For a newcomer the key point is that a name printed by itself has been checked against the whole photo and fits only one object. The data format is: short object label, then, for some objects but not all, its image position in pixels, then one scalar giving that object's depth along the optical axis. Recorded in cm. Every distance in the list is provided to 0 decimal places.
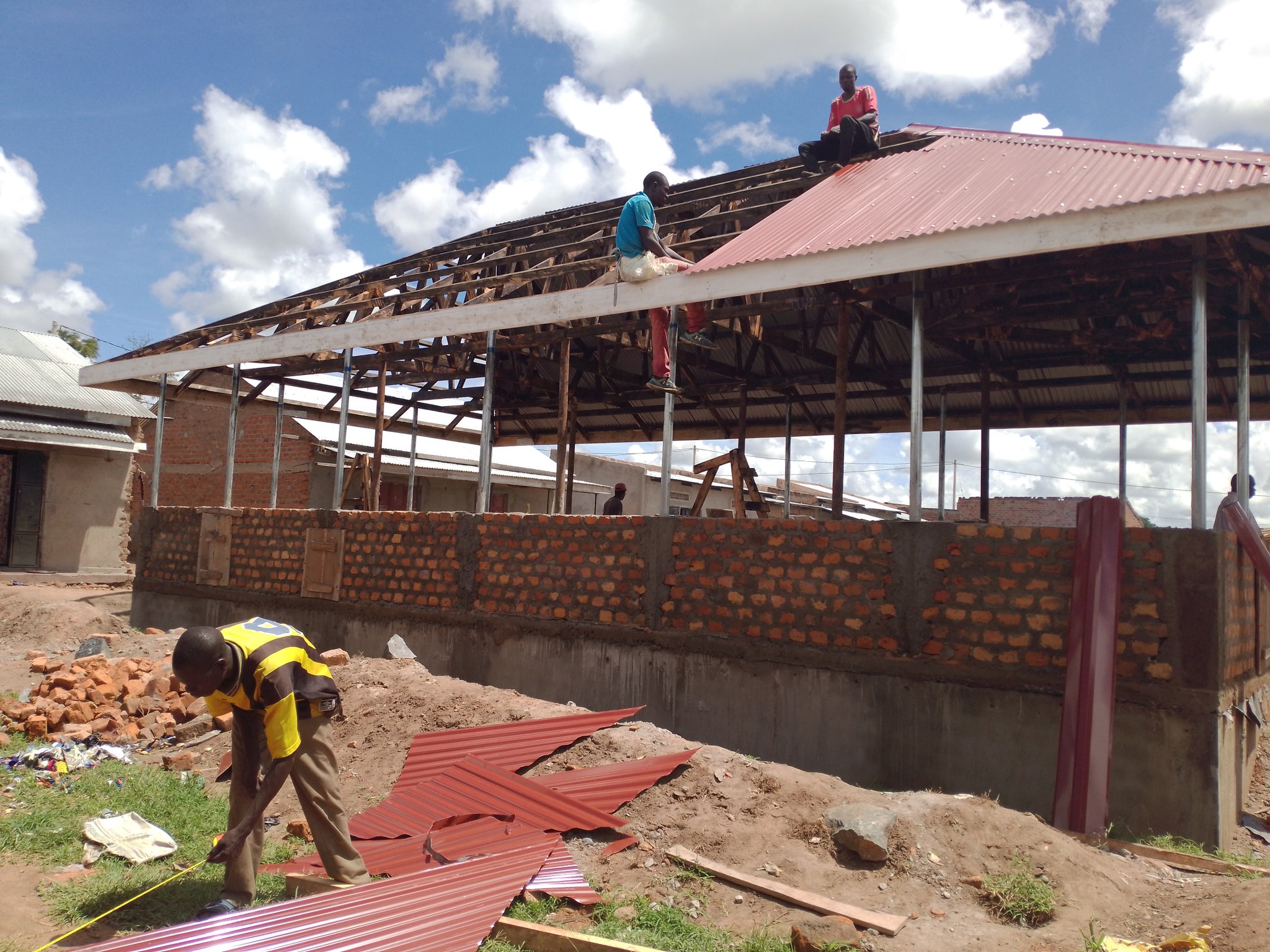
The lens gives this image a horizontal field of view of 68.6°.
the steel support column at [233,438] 1345
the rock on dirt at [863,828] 507
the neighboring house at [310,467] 2005
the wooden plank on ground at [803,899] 441
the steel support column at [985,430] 1134
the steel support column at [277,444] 1454
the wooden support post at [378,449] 1216
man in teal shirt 880
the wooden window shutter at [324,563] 1152
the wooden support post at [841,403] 884
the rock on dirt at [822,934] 420
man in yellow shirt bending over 406
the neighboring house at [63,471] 2053
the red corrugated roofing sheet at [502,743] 665
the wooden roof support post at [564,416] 1065
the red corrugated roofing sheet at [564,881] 477
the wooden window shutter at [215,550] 1312
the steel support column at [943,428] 1308
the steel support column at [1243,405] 750
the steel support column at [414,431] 1623
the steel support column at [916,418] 736
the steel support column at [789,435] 1435
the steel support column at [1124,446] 1158
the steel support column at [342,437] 1180
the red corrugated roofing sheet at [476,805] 569
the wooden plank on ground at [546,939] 417
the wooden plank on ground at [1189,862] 523
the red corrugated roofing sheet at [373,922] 388
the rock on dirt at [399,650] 930
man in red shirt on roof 1091
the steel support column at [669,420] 883
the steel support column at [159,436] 1422
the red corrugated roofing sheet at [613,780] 591
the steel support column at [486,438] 1048
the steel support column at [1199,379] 650
